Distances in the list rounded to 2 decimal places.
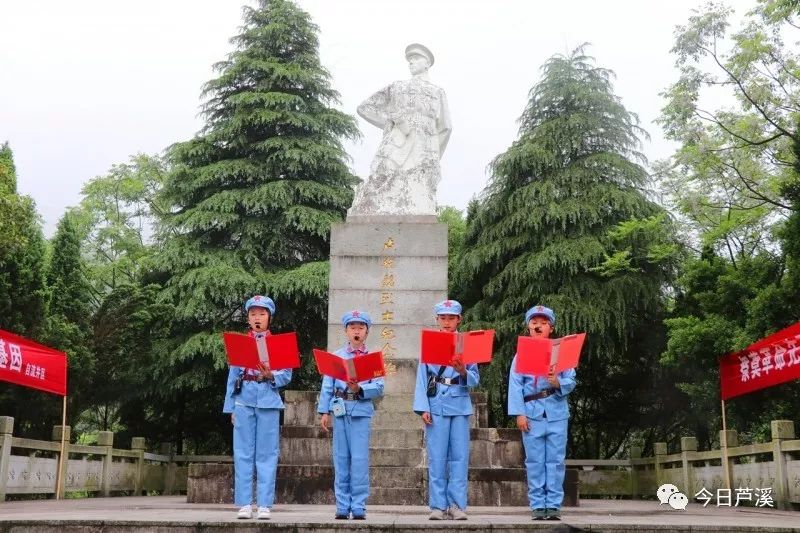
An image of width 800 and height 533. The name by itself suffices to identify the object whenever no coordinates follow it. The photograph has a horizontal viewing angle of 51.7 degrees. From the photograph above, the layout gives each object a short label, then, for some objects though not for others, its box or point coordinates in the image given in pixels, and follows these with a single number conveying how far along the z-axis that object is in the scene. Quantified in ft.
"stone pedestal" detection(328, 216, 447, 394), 29.48
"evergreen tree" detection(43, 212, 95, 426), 36.06
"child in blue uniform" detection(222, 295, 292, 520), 17.25
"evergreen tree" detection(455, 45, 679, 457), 40.88
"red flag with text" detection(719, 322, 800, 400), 24.90
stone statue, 31.48
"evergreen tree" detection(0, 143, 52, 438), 31.50
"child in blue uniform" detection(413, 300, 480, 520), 16.85
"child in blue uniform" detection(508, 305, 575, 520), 16.87
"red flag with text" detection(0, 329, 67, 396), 26.53
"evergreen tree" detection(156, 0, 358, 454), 42.78
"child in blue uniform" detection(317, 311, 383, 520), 16.74
